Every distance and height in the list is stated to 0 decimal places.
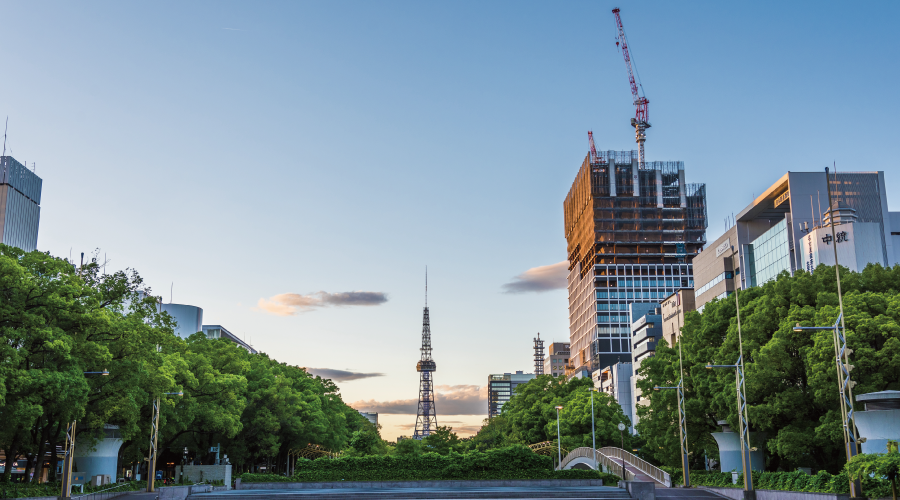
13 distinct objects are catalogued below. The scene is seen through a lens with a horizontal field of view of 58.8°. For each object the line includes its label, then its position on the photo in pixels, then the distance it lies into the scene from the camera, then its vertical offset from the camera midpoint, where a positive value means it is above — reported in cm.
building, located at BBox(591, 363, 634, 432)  13725 +541
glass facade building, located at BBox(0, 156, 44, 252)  12675 +3496
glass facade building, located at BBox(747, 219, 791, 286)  8589 +1775
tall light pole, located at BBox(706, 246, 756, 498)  3881 -21
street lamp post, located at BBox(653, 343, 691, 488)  5056 -113
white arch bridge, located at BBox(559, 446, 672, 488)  5734 -386
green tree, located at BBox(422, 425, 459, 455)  6218 -186
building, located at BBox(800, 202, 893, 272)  7581 +1593
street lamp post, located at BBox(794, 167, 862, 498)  2934 +60
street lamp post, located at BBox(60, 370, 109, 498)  3969 -235
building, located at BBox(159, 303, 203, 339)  15973 +2022
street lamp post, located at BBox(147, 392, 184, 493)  4850 -145
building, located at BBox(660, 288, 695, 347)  11100 +1469
